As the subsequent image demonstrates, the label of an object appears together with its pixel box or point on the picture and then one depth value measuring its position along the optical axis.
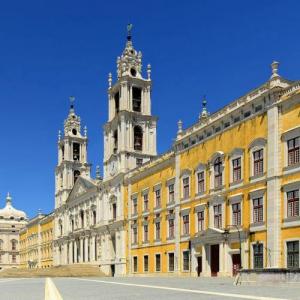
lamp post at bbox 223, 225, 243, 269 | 32.24
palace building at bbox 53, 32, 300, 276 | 29.49
